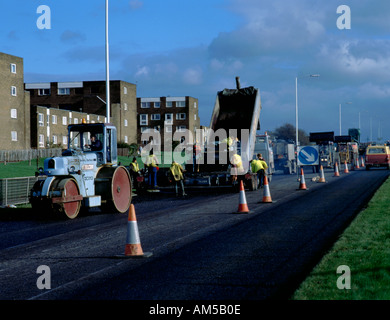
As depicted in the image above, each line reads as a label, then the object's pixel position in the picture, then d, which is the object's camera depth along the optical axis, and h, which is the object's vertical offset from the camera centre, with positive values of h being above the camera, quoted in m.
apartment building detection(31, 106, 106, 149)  69.19 +4.41
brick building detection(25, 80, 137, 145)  91.31 +9.98
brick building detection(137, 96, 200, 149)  112.12 +8.72
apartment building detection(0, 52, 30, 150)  60.62 +6.03
